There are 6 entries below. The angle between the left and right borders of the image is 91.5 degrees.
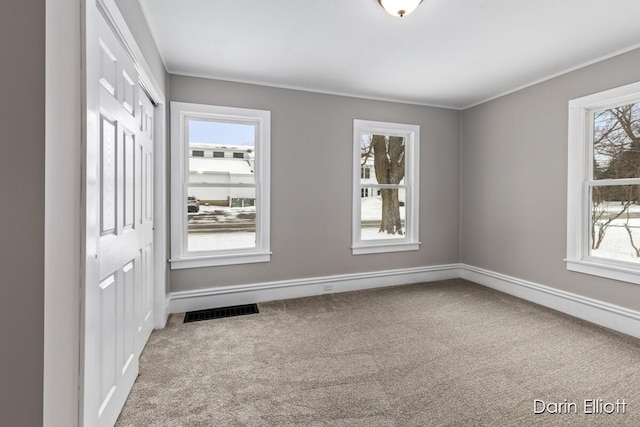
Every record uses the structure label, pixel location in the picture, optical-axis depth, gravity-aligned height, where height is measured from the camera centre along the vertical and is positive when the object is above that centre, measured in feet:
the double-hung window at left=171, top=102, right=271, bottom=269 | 10.87 +0.86
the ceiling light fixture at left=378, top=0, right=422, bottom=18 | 6.63 +4.45
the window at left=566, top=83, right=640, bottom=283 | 9.35 +0.91
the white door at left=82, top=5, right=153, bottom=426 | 4.04 -0.23
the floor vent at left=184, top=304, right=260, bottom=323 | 10.39 -3.53
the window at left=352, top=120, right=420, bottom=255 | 13.41 +1.10
